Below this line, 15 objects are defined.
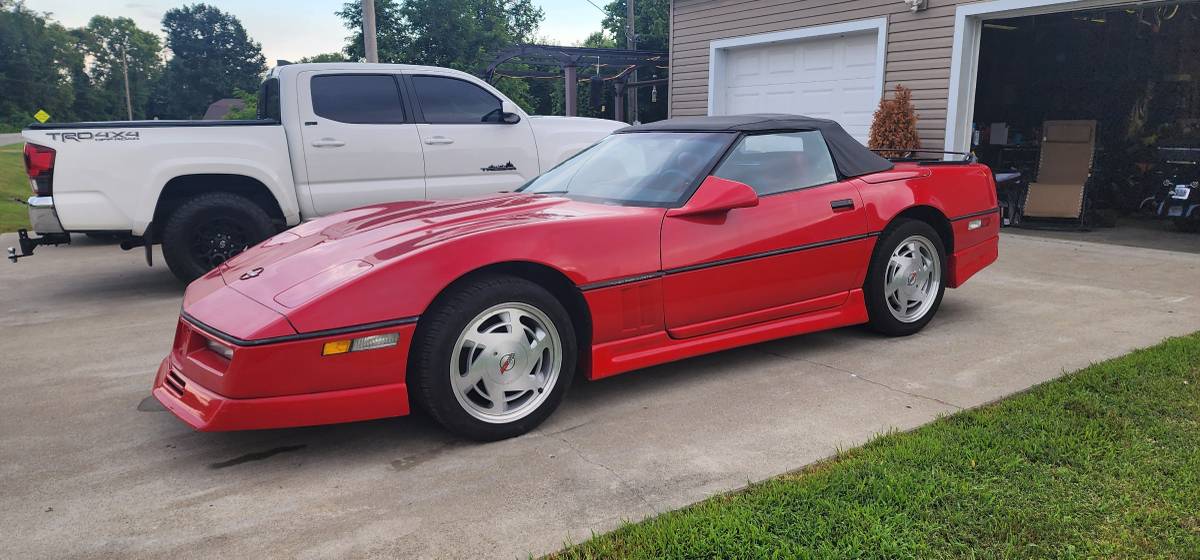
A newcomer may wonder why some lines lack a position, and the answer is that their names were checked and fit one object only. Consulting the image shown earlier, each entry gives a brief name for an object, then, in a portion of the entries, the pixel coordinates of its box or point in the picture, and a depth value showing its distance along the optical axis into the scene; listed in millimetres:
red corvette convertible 2910
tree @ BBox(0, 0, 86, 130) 68312
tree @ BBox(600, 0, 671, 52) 34219
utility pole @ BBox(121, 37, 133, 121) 78688
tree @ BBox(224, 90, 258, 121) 29594
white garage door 10750
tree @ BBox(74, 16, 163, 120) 83812
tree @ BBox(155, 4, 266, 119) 88812
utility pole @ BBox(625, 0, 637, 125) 20766
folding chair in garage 9938
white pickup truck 5668
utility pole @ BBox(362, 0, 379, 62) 11320
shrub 9820
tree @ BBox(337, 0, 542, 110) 37188
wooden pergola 15422
